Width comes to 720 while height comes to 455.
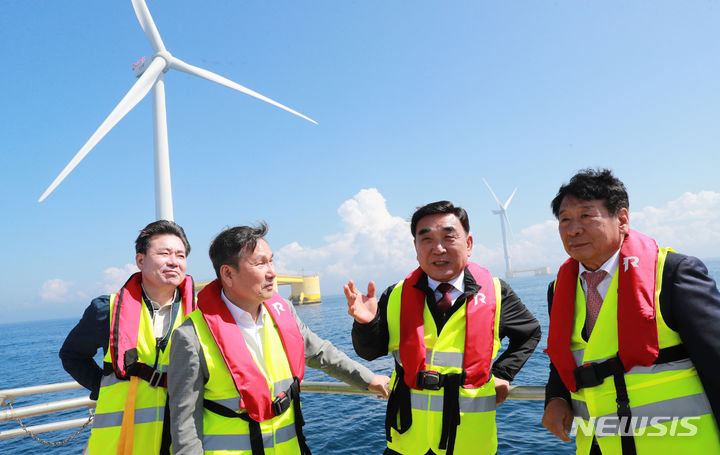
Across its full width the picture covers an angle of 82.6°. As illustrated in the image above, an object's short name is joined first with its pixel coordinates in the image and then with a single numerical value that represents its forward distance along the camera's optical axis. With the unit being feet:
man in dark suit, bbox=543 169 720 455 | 6.75
